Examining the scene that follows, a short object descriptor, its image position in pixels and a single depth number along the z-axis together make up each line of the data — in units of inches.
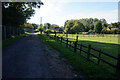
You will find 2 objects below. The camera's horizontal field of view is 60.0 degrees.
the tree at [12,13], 855.1
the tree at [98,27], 2268.9
